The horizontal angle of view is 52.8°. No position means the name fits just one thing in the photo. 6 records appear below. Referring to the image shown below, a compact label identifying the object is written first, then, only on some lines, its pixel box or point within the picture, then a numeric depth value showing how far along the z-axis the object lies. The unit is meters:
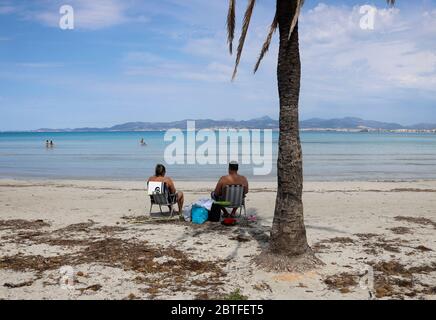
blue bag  9.05
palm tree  5.80
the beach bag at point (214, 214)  9.18
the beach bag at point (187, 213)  9.26
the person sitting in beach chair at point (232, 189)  8.91
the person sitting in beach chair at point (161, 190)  9.31
